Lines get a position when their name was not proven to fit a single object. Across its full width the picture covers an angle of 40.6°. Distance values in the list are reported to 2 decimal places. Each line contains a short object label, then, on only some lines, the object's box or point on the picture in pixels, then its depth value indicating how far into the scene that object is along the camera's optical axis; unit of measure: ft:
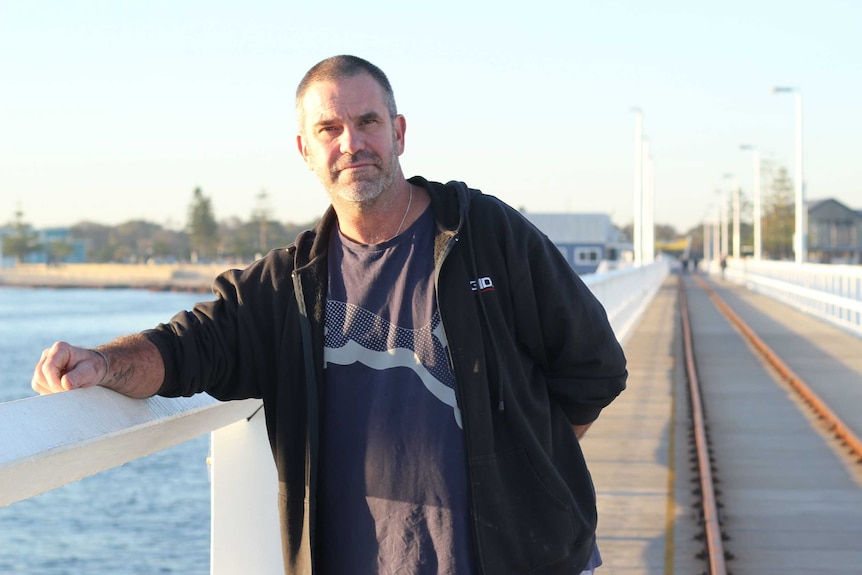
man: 8.54
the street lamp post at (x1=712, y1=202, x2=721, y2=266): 422.16
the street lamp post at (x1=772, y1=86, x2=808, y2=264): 134.51
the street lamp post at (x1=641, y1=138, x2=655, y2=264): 181.57
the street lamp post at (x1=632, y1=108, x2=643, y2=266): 145.07
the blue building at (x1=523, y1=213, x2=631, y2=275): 290.97
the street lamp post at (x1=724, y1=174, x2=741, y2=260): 303.68
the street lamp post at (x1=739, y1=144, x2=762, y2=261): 212.02
